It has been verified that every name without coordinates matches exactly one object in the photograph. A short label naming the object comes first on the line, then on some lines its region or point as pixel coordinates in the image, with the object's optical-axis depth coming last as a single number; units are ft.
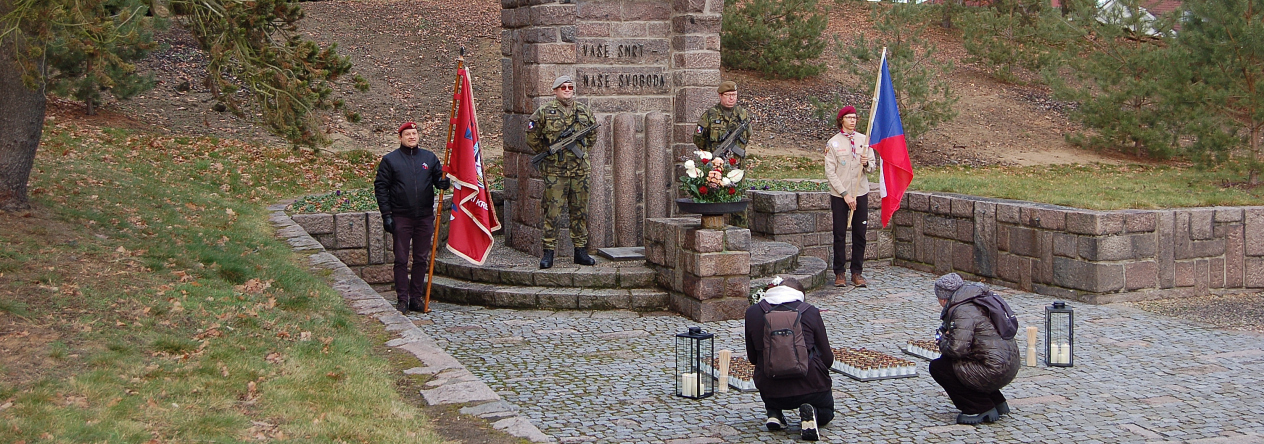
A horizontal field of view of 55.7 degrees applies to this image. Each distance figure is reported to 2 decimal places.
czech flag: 38.34
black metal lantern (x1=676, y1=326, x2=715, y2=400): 24.59
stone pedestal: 33.06
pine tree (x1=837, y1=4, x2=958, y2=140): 78.95
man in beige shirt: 38.65
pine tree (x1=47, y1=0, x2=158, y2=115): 25.38
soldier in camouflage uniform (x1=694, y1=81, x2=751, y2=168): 38.60
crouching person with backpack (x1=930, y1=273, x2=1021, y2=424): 22.57
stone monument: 38.45
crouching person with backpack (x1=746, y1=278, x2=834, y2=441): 21.66
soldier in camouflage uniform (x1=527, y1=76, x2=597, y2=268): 36.32
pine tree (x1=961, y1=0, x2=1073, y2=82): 102.20
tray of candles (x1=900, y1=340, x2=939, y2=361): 28.84
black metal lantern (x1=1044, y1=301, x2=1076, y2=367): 27.86
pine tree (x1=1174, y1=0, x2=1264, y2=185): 55.52
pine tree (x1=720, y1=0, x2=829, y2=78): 91.76
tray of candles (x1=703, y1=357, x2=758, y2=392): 25.68
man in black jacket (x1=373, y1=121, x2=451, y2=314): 33.78
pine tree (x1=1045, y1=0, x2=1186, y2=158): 70.74
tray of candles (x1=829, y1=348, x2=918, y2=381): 26.86
